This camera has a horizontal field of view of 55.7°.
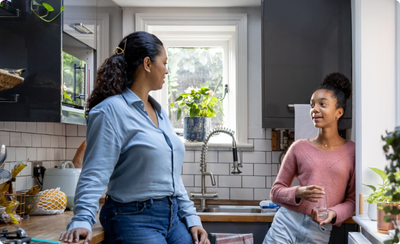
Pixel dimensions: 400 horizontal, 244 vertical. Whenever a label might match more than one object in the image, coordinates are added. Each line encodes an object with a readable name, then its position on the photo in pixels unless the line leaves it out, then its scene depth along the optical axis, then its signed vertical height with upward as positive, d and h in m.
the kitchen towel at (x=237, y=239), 2.17 -0.65
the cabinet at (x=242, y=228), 2.22 -0.60
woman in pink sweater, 1.82 -0.25
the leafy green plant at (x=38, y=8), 1.76 +0.55
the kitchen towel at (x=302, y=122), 2.32 +0.02
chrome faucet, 2.60 -0.32
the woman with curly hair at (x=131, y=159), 1.31 -0.12
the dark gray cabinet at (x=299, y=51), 2.37 +0.47
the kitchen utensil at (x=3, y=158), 1.50 -0.13
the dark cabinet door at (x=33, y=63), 1.80 +0.30
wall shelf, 1.59 +0.51
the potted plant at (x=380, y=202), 1.47 -0.30
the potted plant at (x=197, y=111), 2.78 +0.11
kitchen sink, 2.61 -0.58
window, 2.80 +0.58
